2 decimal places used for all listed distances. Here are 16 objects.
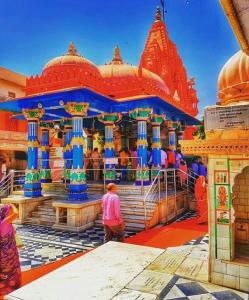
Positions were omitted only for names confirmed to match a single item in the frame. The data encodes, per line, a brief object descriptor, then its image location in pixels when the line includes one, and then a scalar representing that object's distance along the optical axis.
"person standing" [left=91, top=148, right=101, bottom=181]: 13.76
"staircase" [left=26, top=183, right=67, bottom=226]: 8.95
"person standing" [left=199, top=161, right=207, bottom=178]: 11.41
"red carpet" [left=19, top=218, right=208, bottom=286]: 5.08
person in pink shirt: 5.77
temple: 9.19
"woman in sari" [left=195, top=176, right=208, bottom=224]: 8.41
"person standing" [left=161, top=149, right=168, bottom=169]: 12.34
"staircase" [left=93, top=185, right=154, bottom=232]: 8.00
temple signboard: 3.35
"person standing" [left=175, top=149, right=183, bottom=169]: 13.51
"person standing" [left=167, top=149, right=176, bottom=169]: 13.18
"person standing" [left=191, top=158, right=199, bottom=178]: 11.72
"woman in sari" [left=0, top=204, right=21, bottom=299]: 3.71
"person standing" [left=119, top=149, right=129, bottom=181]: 12.76
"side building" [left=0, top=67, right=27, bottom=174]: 19.31
